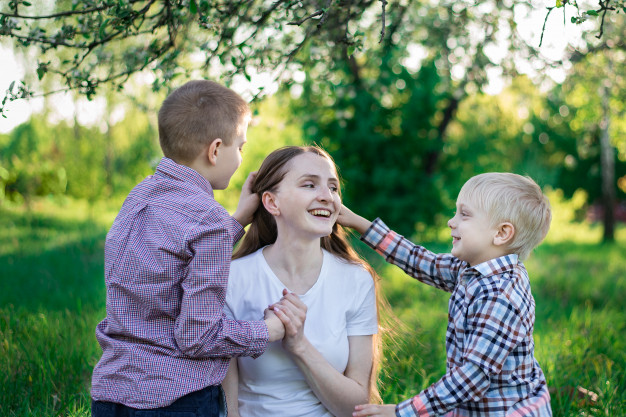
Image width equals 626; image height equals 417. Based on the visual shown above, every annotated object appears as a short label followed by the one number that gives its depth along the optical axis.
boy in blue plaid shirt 2.10
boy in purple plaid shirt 2.07
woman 2.42
